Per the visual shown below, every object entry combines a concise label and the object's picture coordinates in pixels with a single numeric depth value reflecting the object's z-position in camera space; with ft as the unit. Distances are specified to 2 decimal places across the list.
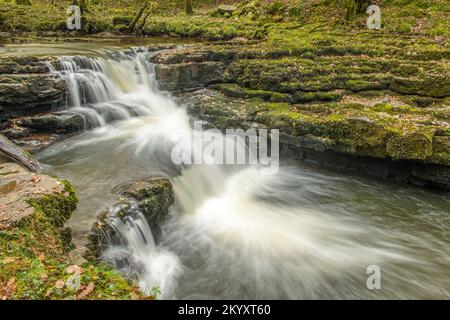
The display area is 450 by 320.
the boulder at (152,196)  19.95
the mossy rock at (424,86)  31.19
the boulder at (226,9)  73.72
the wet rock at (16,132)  28.30
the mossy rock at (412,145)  25.34
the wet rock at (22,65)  30.32
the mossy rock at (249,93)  34.47
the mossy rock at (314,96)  33.50
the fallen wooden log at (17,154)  20.59
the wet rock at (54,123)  29.66
